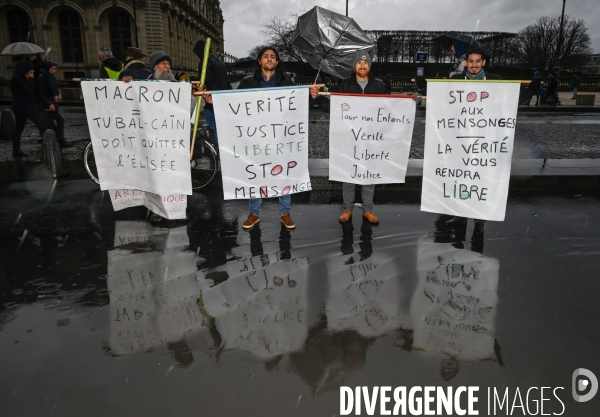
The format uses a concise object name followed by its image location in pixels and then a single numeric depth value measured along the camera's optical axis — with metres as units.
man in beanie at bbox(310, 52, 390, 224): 5.93
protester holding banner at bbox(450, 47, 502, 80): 5.60
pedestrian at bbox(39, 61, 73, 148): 11.06
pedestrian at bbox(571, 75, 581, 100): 33.95
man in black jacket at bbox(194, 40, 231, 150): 8.06
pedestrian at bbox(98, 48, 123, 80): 9.59
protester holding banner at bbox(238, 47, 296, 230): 5.67
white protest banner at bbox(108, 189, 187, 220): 5.96
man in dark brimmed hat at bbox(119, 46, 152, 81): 7.23
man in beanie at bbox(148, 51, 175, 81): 6.35
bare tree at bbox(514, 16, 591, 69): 73.50
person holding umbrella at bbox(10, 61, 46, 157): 9.91
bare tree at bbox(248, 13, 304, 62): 62.56
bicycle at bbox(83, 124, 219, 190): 7.56
